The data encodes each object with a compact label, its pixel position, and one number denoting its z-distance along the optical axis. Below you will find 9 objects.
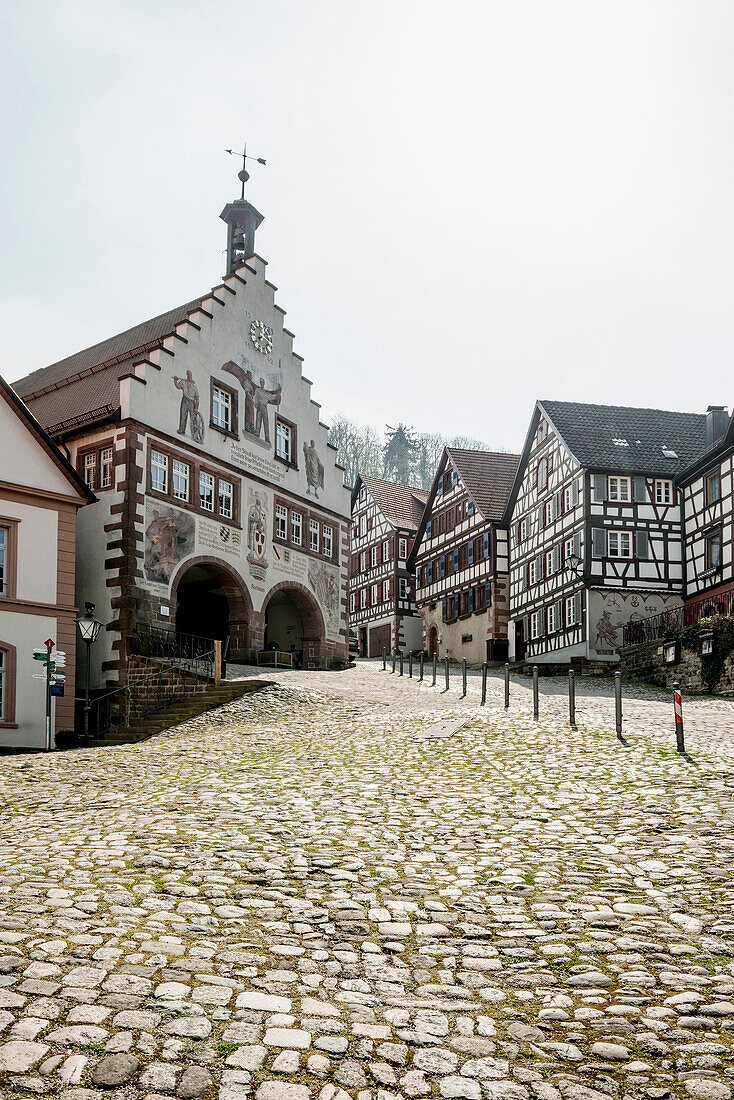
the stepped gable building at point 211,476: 30.78
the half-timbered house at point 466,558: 50.28
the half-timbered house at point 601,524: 39.59
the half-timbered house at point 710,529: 35.81
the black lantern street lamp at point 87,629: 23.14
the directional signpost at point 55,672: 24.12
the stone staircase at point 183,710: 23.12
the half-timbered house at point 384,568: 61.91
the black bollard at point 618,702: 18.10
